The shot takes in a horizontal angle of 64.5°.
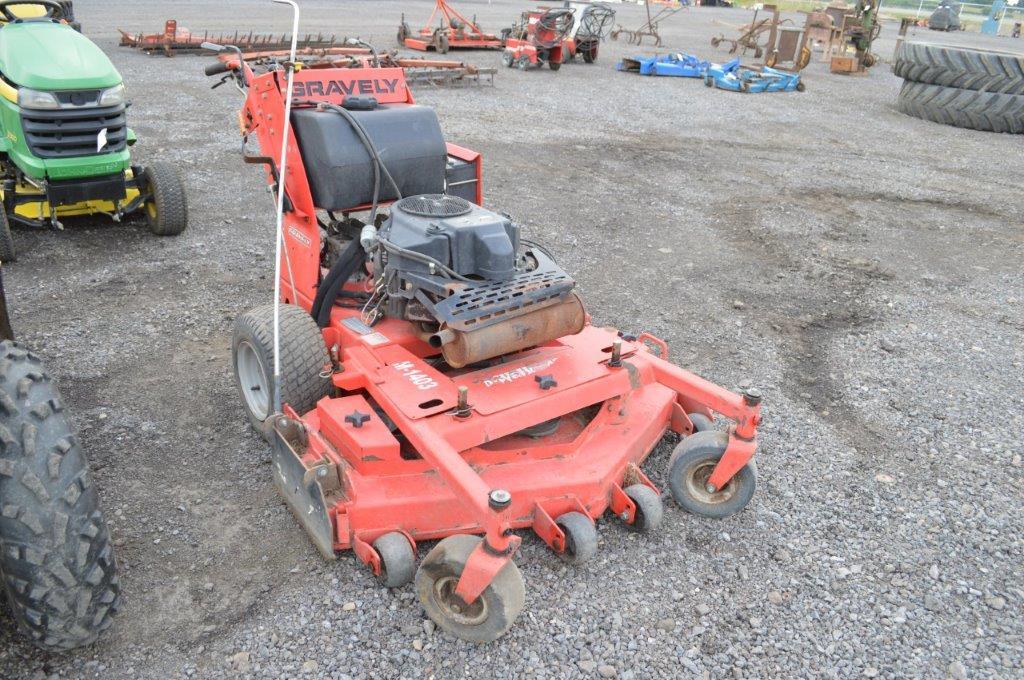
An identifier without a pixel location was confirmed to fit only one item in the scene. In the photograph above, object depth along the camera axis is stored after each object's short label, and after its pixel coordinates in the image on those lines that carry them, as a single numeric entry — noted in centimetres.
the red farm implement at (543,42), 1598
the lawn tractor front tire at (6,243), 574
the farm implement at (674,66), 1672
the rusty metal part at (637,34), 2148
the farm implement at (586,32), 1691
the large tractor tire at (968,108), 1304
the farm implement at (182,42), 1442
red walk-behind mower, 321
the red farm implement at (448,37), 1661
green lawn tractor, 575
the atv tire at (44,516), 248
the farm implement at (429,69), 1236
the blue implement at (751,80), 1548
